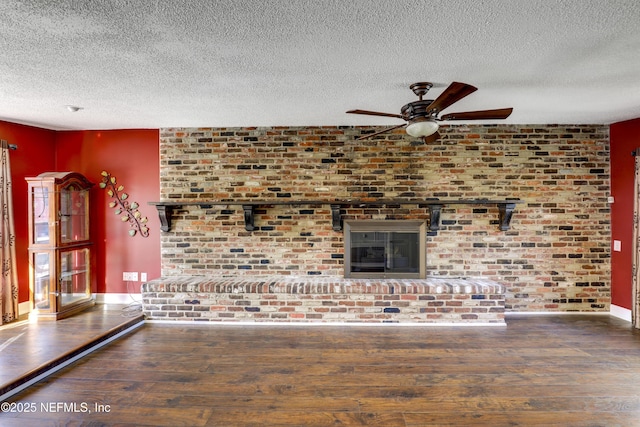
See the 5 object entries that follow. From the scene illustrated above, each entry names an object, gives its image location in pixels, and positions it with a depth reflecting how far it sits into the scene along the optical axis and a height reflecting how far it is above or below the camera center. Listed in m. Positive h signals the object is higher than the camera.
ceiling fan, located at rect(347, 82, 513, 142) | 2.41 +0.74
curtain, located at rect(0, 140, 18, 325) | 3.52 -0.31
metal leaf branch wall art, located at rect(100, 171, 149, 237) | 4.21 +0.08
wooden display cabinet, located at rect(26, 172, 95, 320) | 3.66 -0.31
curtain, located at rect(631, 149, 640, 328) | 3.45 -0.48
